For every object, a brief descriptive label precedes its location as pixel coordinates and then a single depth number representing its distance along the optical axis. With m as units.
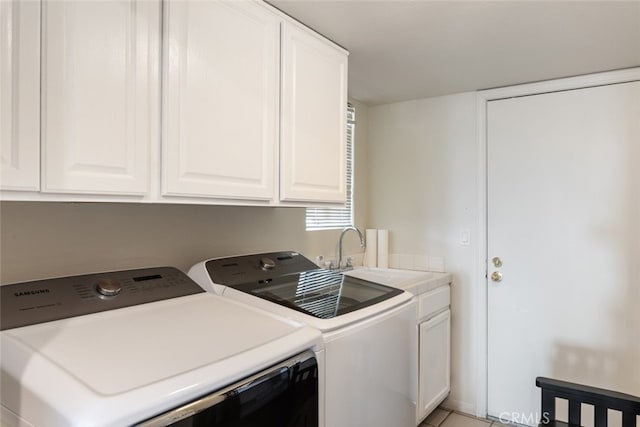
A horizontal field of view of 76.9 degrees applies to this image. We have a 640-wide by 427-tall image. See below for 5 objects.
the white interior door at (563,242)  2.27
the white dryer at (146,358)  0.79
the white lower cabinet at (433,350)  2.36
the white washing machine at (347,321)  1.34
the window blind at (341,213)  2.57
